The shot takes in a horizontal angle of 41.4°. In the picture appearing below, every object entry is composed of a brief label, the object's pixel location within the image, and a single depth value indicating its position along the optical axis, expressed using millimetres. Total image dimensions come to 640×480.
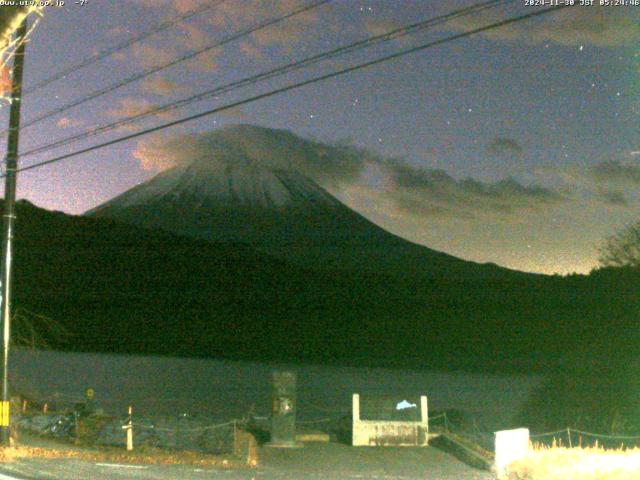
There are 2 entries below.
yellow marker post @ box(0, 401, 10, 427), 18141
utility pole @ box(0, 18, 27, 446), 18109
